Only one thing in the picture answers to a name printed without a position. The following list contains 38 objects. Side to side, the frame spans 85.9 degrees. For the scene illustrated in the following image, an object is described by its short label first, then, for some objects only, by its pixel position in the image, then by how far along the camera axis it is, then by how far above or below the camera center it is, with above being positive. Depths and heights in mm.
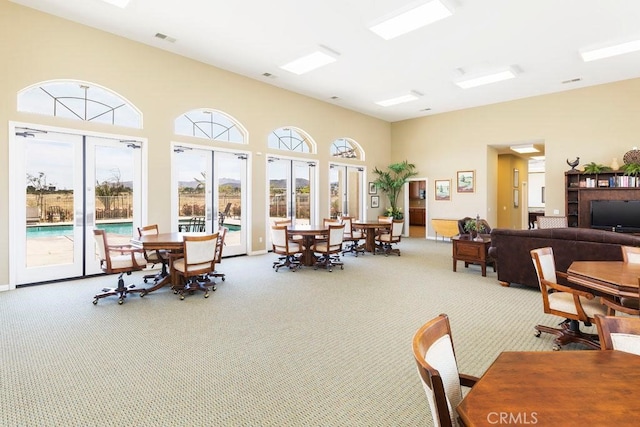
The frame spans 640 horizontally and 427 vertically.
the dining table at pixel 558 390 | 977 -596
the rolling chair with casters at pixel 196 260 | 4645 -700
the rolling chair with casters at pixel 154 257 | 5324 -718
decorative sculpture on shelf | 8633 +1150
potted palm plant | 12133 +1048
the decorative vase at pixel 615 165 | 8166 +1043
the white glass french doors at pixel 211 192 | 7324 +422
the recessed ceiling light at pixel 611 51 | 6223 +2970
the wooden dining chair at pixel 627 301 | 2664 -776
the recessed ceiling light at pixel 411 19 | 4824 +2883
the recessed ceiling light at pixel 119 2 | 4895 +3007
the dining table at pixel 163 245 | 4668 -465
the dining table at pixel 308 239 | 6699 -605
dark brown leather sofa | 4297 -524
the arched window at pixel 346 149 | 10727 +1983
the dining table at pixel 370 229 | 8328 -486
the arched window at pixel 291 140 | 8984 +1912
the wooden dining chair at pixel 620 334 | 1496 -552
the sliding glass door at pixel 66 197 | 5391 +238
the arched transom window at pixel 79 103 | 5465 +1847
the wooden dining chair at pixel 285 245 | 6522 -680
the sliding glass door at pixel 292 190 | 9102 +564
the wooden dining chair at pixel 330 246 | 6656 -710
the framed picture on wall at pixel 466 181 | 10922 +901
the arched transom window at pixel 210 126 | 7270 +1888
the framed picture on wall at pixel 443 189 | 11477 +690
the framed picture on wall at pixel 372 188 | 11910 +743
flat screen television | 7910 -151
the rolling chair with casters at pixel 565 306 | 2871 -847
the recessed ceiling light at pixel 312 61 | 6605 +3042
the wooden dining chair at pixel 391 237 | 8367 -669
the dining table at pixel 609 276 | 2601 -556
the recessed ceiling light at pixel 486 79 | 7682 +3050
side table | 6098 -772
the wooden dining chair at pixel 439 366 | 1036 -554
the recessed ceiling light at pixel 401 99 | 9391 +3167
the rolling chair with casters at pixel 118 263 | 4559 -714
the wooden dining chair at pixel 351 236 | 8314 -636
